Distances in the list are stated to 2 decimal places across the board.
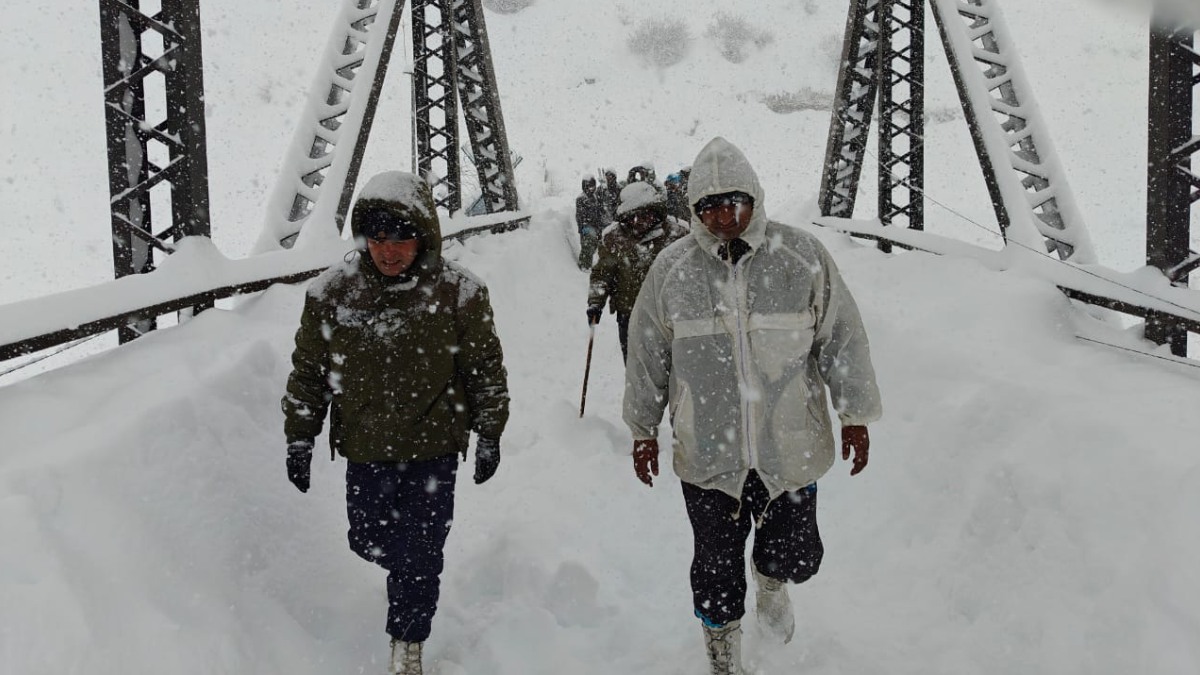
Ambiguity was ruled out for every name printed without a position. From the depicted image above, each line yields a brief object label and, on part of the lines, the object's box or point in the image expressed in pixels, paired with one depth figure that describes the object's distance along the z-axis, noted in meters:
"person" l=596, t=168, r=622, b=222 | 14.38
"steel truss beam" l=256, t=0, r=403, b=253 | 6.08
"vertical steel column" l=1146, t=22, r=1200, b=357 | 4.20
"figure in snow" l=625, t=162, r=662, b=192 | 10.26
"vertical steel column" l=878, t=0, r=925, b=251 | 8.93
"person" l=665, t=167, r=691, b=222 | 11.20
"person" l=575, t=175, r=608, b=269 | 13.88
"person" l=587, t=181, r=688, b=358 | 5.41
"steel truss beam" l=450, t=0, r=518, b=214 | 11.24
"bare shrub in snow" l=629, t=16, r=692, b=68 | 43.41
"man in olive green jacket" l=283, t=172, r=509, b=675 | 2.79
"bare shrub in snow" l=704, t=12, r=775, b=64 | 43.06
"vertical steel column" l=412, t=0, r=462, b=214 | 10.38
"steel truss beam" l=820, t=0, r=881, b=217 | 9.77
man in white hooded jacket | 2.74
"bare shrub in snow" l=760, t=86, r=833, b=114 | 39.25
